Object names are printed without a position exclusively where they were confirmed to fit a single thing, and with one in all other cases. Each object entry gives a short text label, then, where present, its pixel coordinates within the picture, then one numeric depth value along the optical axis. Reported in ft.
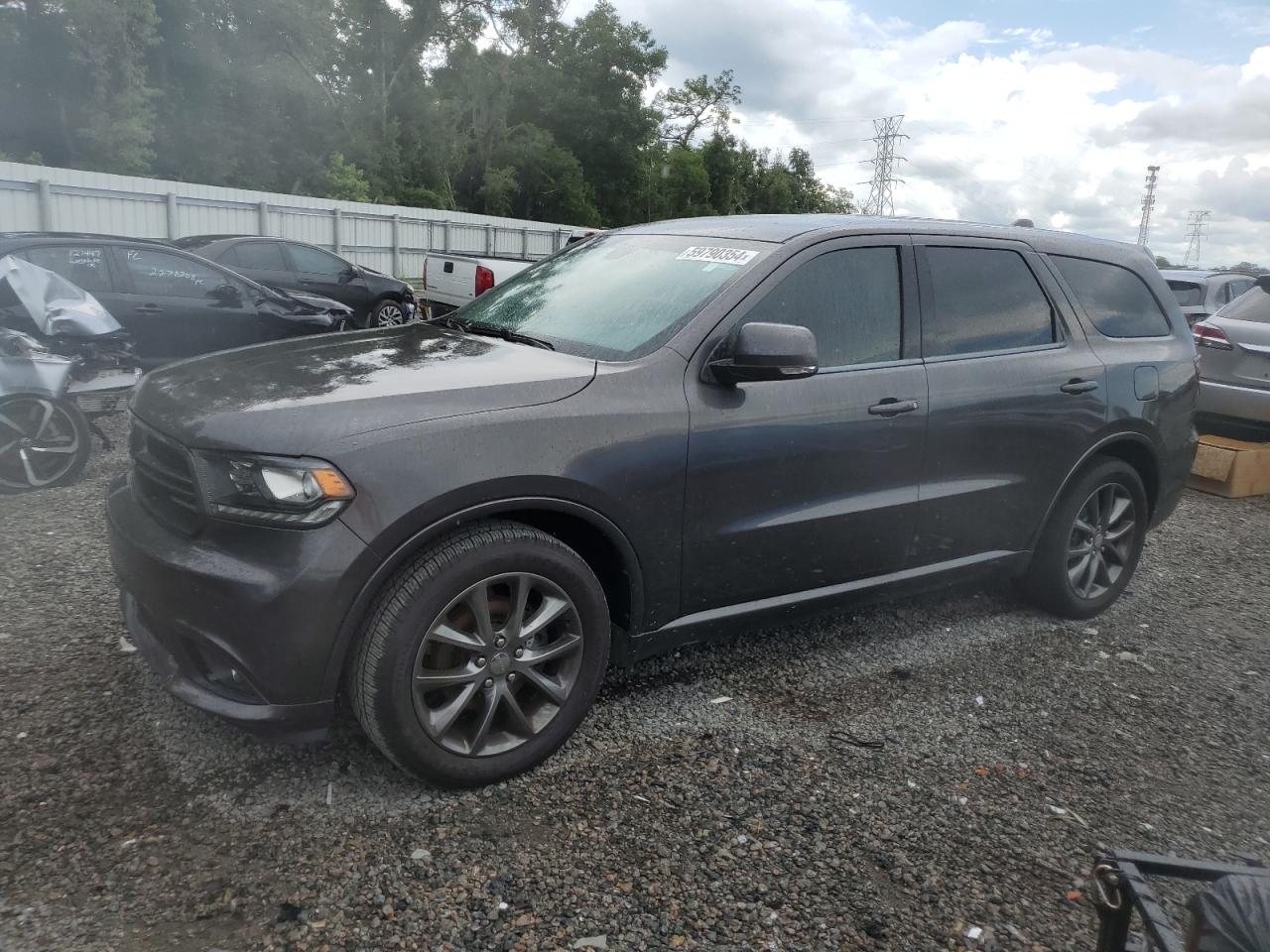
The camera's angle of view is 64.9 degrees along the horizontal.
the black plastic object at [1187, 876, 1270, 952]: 4.74
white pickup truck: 44.57
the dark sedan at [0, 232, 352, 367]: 27.32
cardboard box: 24.61
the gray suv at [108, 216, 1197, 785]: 8.76
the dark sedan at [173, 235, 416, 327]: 44.19
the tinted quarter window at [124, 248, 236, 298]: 28.32
